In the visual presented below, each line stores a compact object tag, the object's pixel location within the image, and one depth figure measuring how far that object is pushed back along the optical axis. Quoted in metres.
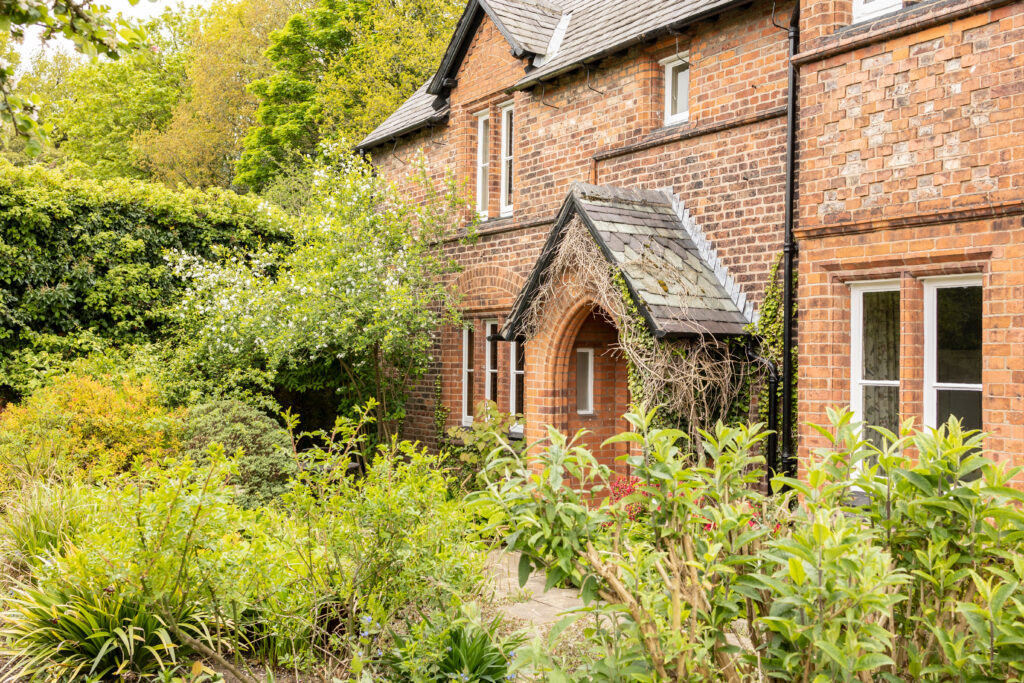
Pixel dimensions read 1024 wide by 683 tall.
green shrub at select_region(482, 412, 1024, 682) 2.69
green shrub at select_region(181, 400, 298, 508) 9.90
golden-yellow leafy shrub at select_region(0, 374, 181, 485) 9.16
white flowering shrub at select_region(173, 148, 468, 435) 12.70
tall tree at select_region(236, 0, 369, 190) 27.97
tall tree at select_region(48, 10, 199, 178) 34.12
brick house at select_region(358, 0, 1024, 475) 6.18
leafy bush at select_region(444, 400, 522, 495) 11.48
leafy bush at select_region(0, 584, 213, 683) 4.88
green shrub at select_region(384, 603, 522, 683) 4.67
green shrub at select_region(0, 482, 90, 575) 6.54
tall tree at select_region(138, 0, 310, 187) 30.61
